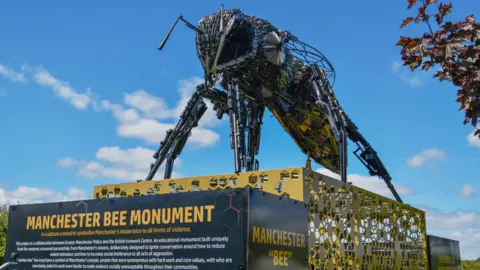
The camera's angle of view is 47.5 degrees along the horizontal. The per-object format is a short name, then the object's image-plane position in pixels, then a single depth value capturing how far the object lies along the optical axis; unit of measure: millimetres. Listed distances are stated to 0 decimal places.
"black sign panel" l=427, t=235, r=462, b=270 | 10277
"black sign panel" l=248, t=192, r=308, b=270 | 4168
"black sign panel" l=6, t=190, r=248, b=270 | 4168
